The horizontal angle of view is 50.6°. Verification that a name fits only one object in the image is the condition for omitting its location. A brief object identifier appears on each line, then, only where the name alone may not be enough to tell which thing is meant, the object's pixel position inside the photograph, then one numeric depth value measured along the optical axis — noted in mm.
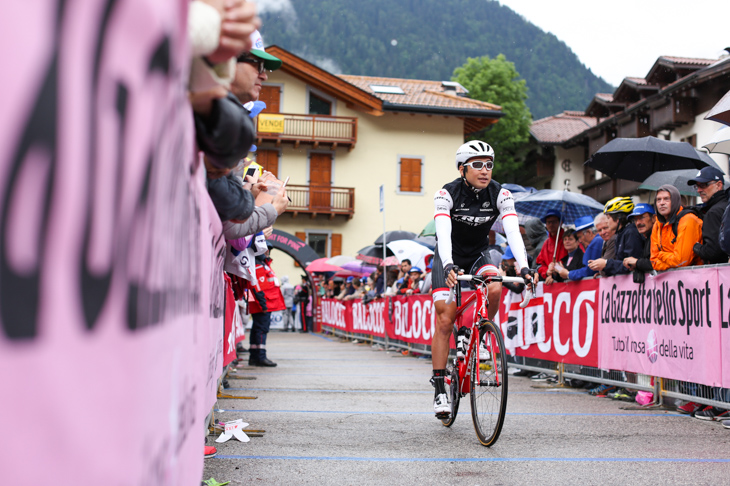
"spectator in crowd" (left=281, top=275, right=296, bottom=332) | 35875
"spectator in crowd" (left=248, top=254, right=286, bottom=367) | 11659
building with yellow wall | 40531
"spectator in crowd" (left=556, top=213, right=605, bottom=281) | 9500
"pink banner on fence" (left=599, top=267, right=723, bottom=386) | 6820
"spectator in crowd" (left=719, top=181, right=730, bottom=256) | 6559
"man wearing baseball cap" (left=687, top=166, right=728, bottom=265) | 7195
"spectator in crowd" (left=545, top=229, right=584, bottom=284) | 9913
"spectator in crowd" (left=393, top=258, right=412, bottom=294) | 18000
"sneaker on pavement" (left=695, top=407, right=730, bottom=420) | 6776
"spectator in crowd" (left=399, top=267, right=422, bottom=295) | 16702
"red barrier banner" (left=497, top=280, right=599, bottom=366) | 9180
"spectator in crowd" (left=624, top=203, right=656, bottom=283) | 7957
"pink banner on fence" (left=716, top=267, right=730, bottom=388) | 6480
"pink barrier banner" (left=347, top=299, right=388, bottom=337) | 19916
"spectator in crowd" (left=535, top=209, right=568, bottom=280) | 10664
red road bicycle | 5266
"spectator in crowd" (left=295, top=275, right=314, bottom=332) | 35875
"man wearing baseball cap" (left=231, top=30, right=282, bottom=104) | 3180
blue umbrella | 11459
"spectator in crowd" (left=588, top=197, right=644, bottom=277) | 8391
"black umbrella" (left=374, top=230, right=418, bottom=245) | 23750
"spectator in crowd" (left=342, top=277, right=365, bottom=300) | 24569
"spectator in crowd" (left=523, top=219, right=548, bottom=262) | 11703
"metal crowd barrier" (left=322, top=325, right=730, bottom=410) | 6871
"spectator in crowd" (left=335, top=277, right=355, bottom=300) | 27969
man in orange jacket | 7594
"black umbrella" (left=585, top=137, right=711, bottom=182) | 11469
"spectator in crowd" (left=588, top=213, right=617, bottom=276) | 9238
